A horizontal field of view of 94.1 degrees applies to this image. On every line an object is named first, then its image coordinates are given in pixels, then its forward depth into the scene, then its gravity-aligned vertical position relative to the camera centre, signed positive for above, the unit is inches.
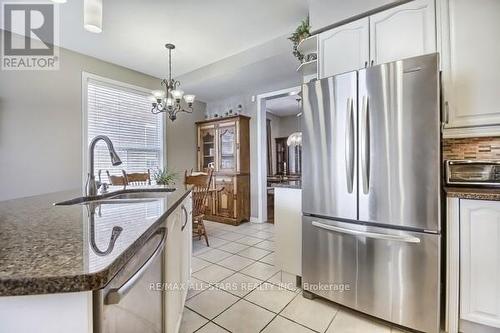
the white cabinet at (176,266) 44.7 -22.3
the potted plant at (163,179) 111.1 -6.0
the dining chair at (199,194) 121.3 -14.8
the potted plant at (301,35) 91.0 +52.6
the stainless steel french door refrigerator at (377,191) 55.4 -6.7
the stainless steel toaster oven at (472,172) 58.8 -1.7
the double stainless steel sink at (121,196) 51.6 -7.7
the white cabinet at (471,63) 60.2 +27.2
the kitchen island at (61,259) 16.4 -7.6
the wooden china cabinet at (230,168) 170.6 -1.1
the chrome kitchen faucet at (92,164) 51.3 +0.7
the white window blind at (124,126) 137.9 +26.5
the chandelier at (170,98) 121.2 +37.2
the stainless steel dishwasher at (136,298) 19.1 -13.6
